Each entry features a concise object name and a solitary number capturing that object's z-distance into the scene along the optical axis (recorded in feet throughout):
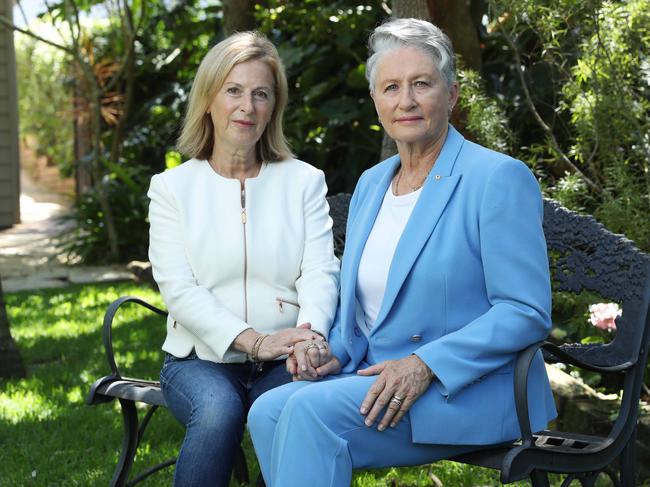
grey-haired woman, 8.12
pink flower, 12.35
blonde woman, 10.11
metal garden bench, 8.11
